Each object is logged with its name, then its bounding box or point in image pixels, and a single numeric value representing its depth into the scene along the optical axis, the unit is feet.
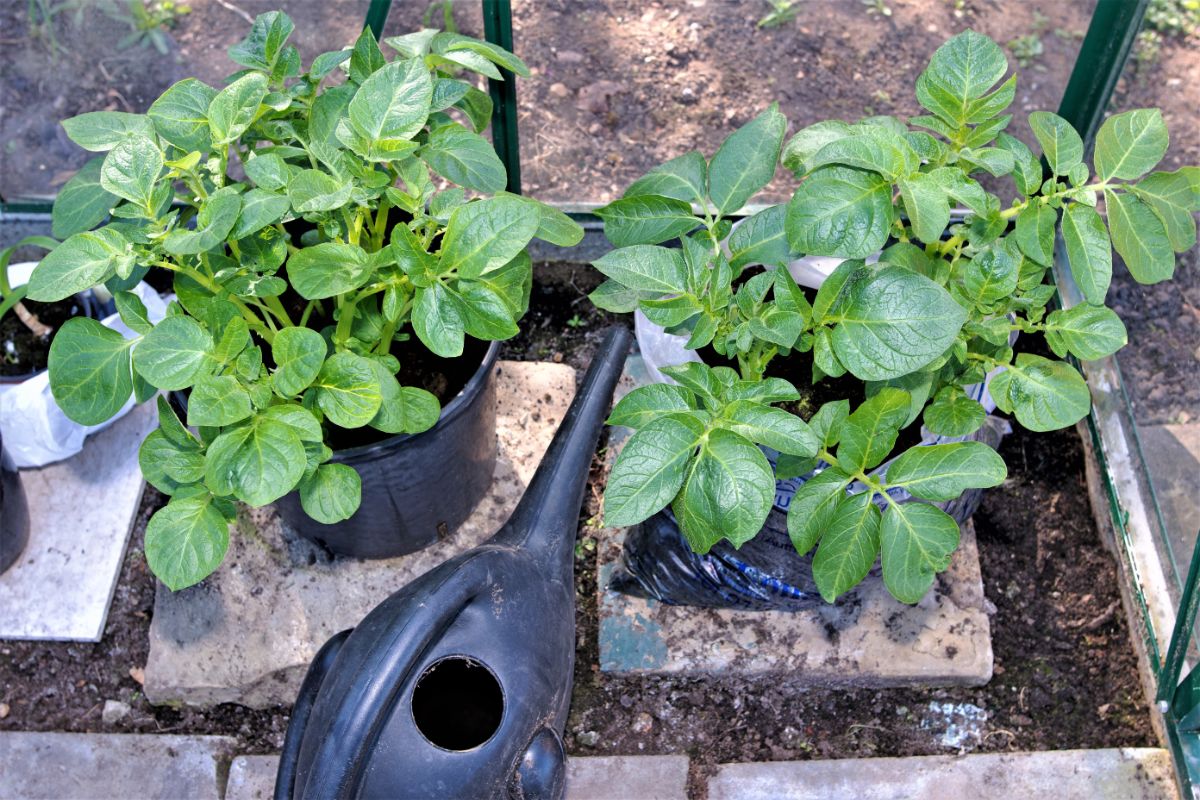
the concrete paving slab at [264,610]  6.43
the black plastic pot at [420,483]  5.65
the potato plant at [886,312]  4.40
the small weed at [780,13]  7.84
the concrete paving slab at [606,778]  6.24
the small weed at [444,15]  7.31
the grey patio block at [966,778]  6.29
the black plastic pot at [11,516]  6.59
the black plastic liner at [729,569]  6.03
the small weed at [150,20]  7.89
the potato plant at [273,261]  4.45
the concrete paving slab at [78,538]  6.75
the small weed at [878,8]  7.96
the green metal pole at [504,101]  6.70
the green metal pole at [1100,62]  6.74
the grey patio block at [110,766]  6.36
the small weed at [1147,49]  7.38
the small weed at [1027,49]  7.82
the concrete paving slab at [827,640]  6.49
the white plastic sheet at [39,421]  6.75
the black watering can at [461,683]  4.40
